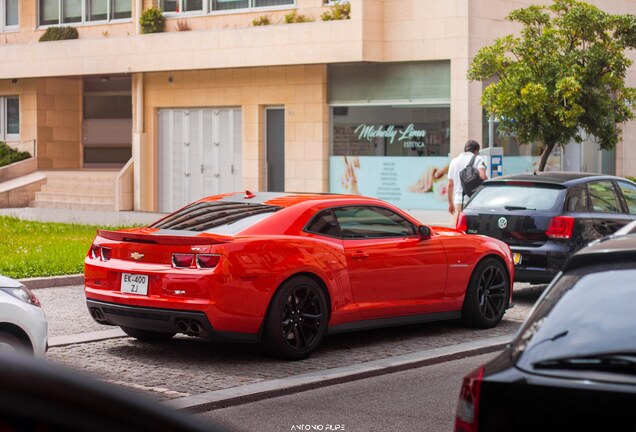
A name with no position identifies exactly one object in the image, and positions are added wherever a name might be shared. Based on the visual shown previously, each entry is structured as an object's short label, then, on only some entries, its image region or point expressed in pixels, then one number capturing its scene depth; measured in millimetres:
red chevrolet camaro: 11701
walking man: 23977
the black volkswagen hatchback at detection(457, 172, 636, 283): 16884
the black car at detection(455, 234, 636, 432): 3977
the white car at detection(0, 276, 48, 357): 10169
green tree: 26335
